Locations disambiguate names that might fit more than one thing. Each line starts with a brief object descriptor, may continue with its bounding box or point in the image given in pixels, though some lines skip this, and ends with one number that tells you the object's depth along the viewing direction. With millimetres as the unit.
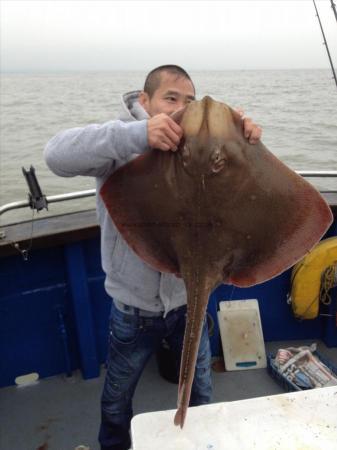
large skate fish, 1575
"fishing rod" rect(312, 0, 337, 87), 3811
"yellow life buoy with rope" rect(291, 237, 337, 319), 3637
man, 1720
